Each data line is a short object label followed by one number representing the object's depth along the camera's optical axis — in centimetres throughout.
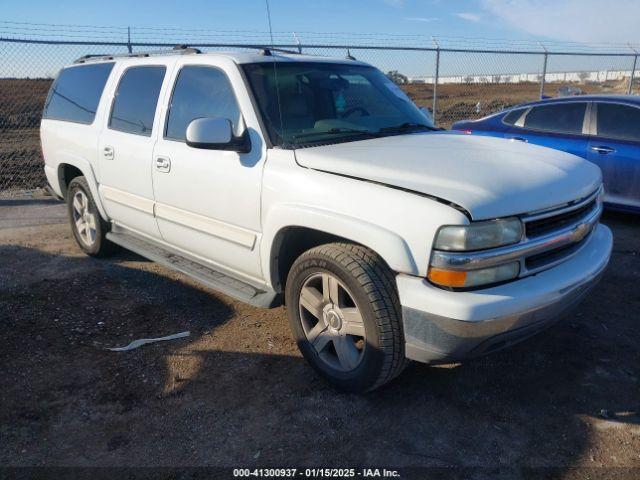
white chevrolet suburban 257
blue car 620
